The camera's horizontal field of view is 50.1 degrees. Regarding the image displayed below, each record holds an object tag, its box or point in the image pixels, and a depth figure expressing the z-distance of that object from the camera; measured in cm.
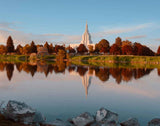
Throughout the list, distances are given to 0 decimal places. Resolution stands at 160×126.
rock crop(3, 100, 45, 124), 783
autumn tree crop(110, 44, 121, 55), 9231
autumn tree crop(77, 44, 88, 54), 12269
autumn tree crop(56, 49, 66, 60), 9349
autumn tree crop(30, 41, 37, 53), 12225
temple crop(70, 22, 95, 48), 19562
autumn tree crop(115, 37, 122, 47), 13431
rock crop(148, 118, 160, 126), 805
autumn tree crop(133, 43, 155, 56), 9069
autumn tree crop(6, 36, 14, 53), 11388
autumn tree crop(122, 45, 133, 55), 8888
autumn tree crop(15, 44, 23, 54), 12860
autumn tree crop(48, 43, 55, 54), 13026
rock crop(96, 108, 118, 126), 808
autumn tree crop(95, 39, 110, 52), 11950
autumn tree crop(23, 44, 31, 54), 11656
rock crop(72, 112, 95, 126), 797
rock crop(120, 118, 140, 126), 799
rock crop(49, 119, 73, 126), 759
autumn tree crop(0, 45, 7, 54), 11375
